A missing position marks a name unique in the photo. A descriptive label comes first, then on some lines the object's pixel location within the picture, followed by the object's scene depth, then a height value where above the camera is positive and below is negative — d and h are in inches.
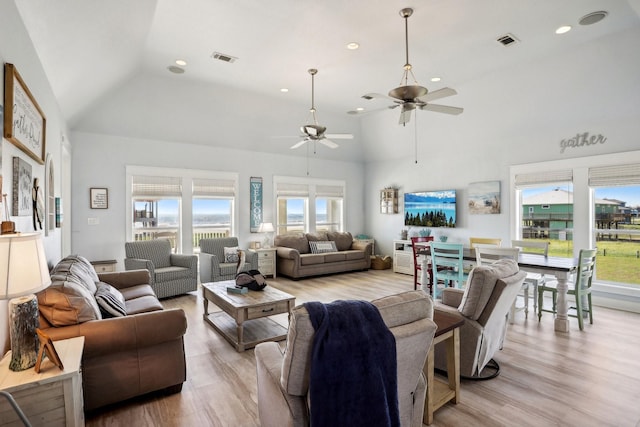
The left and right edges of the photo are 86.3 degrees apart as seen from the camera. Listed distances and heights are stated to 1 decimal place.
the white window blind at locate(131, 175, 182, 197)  245.6 +21.6
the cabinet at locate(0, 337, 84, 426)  63.2 -34.4
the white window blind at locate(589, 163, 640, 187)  189.2 +20.9
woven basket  319.6 -46.0
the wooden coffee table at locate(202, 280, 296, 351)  139.3 -41.1
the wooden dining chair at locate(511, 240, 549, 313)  177.6 -34.8
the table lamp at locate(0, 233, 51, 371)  55.9 -11.6
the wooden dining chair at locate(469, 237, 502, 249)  217.0 -18.9
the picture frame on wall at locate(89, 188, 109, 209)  228.4 +12.0
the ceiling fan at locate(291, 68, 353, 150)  186.1 +45.6
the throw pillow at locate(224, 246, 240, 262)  247.0 -29.2
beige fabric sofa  275.3 -35.3
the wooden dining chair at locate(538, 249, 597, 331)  155.3 -35.1
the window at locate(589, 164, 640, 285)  194.5 -6.0
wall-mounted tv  282.5 +4.0
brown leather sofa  90.3 -35.5
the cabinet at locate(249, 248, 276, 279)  278.4 -38.4
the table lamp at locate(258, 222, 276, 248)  286.7 -13.0
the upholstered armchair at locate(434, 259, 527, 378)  102.9 -31.2
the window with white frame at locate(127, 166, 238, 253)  247.7 +8.1
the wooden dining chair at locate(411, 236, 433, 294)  205.7 -30.2
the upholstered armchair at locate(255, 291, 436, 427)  58.7 -30.1
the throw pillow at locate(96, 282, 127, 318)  108.1 -28.8
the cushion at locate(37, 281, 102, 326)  89.2 -23.7
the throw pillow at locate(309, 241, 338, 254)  299.3 -29.0
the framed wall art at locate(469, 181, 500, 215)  252.4 +11.5
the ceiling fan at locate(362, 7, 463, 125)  131.1 +46.7
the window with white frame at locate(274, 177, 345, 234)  318.3 +9.1
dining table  150.8 -26.3
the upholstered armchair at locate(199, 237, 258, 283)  230.4 -31.7
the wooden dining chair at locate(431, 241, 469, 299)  179.8 -25.7
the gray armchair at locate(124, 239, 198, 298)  206.4 -31.8
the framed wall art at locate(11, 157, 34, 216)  87.7 +7.9
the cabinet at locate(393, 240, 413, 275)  294.2 -38.2
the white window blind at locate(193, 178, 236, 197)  269.3 +22.3
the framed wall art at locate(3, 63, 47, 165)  79.1 +27.4
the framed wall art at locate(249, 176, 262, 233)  294.5 +10.0
